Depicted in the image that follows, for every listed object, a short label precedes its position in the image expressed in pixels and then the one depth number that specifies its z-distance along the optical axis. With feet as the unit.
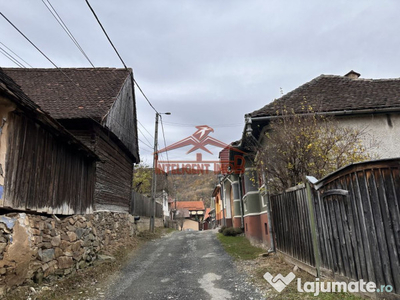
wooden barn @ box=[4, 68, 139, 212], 30.78
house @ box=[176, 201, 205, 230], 234.60
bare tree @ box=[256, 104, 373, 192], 20.63
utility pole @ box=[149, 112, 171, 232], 63.73
